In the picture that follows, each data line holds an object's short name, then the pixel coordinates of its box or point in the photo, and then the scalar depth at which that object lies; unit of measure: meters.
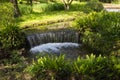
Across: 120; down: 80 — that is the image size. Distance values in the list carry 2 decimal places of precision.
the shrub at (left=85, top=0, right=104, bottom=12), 9.57
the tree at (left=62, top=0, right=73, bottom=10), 9.59
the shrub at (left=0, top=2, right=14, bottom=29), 5.97
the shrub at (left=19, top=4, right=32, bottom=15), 8.64
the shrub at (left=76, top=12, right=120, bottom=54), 5.40
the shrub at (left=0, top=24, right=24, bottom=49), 5.38
